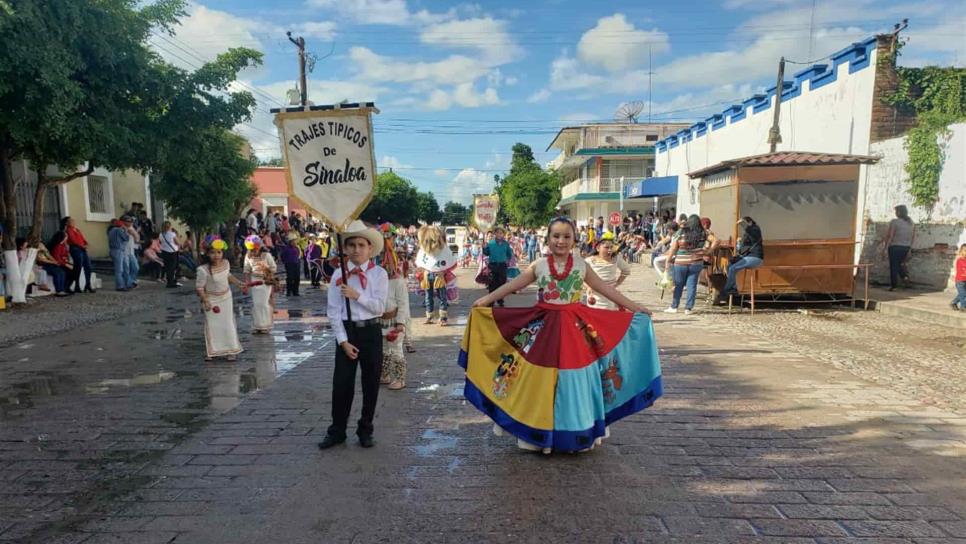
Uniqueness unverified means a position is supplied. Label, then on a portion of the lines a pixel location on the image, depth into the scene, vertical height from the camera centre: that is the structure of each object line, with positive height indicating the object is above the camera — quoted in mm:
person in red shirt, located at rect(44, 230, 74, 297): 12914 -765
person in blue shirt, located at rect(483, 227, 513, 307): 10461 -758
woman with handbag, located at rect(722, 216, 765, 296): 10672 -592
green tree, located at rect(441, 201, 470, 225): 127662 +1001
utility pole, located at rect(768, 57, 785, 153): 17208 +2902
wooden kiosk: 11047 +30
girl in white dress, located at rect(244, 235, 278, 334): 9117 -965
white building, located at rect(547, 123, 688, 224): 43844 +4239
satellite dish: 46594 +8086
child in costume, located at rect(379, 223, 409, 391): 6137 -1137
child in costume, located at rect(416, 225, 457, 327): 9828 -830
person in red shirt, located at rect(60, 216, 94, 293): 13188 -811
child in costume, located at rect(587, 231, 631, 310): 7234 -605
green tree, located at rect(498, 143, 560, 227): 51562 +1783
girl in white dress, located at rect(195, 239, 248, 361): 7543 -1122
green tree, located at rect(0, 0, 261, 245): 8547 +2158
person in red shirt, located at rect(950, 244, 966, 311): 9586 -1072
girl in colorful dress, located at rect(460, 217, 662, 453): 4129 -1027
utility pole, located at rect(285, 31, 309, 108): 25047 +6498
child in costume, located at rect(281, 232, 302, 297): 14258 -1143
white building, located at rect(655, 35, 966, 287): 12023 +2112
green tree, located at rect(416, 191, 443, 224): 103088 +2086
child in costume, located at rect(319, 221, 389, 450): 4348 -827
